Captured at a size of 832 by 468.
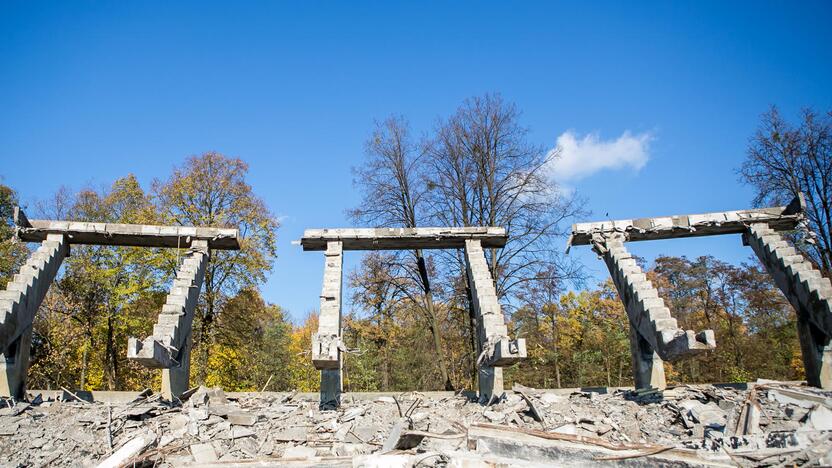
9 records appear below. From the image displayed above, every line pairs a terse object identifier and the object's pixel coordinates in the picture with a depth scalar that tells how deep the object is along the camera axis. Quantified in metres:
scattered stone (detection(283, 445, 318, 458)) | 8.24
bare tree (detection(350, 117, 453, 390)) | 17.27
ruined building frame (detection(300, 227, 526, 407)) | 10.63
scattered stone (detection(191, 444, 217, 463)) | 7.96
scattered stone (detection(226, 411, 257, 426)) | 9.64
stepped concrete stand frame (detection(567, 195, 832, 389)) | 11.38
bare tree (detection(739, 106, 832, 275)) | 17.08
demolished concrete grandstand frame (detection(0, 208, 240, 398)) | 11.25
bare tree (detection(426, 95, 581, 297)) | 17.28
